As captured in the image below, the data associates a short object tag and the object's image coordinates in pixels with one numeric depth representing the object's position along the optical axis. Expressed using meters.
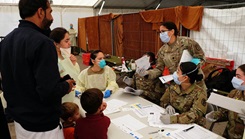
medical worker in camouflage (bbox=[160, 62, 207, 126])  1.60
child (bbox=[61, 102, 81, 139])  1.59
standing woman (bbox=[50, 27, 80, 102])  1.96
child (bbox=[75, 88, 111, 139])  1.36
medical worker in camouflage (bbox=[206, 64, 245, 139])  1.72
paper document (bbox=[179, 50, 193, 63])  2.44
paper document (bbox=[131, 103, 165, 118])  1.82
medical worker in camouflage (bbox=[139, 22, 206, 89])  2.48
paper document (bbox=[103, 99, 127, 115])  1.91
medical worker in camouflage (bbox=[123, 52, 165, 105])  2.96
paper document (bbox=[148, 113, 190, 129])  1.55
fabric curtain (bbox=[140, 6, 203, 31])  3.46
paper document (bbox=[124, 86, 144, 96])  2.29
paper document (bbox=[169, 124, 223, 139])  1.39
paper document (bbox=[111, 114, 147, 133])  1.55
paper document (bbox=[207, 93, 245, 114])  1.23
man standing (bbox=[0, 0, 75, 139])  1.02
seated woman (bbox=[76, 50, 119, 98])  2.45
